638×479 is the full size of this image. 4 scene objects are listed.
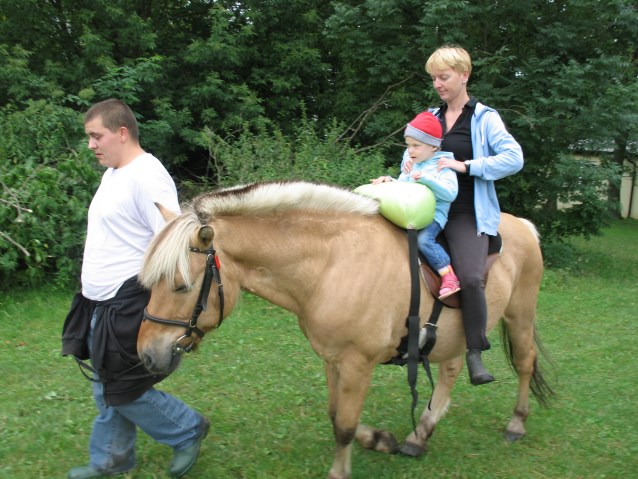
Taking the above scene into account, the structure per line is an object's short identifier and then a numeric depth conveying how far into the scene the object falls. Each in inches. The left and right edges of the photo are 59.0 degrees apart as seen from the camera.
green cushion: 123.2
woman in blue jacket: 128.8
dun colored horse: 108.4
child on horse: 125.8
